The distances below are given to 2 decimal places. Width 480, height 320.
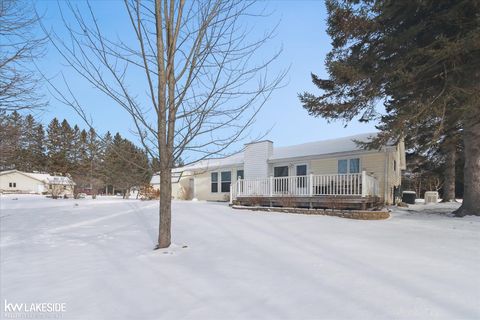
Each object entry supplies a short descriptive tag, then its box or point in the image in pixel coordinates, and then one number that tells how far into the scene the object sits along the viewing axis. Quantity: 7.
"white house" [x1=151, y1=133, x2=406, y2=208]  11.73
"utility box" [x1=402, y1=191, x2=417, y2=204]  19.66
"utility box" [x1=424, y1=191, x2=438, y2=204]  19.40
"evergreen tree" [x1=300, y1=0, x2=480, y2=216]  7.60
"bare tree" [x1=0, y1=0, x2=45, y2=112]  7.04
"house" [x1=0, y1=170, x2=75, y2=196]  49.81
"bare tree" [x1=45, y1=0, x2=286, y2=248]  5.32
